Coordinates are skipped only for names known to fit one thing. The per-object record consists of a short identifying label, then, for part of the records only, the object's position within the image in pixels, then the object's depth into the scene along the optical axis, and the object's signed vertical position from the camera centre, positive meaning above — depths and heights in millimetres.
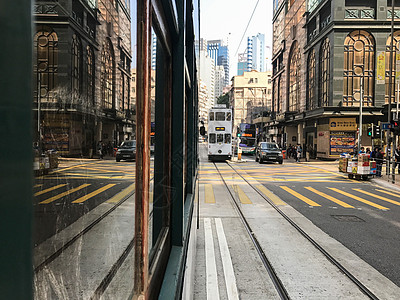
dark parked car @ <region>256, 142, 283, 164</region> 25106 -617
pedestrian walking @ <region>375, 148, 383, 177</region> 16653 -943
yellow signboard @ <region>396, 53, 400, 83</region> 16359 +3844
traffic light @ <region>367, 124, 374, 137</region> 19672 +843
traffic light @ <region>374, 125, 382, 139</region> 19006 +879
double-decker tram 25594 +948
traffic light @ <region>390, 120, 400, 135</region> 15497 +900
